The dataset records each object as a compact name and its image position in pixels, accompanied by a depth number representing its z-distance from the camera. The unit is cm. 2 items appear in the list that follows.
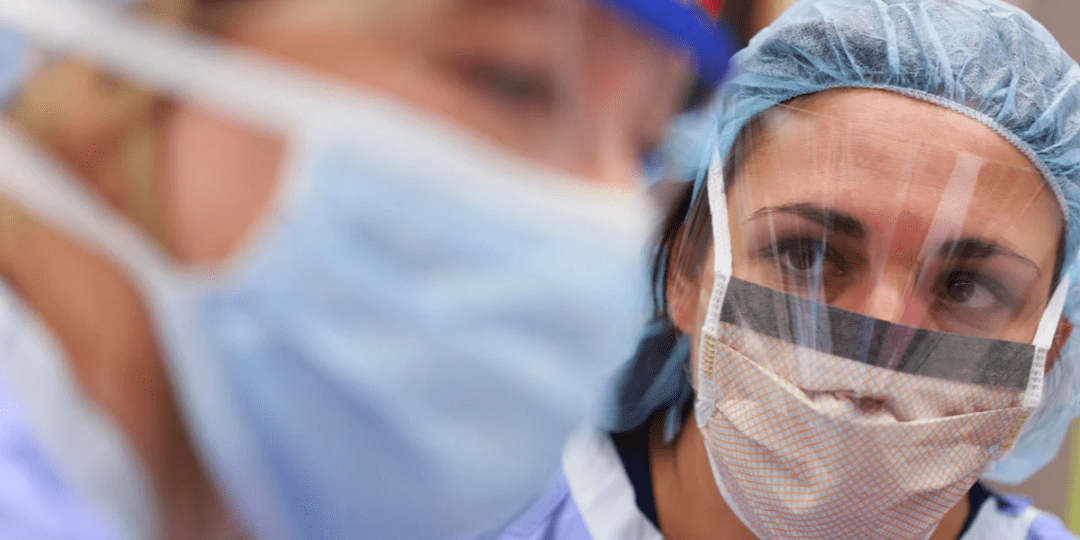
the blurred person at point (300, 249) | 125
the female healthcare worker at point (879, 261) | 138
